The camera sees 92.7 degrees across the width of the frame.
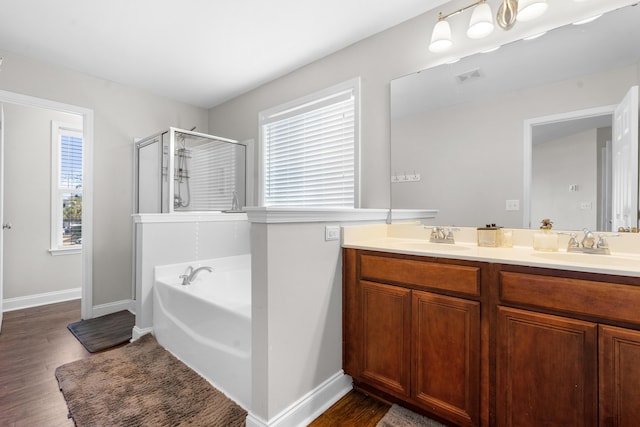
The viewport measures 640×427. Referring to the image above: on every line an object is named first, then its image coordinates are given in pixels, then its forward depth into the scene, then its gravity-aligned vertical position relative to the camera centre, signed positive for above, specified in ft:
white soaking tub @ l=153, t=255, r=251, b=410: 5.35 -2.34
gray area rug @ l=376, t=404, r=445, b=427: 4.98 -3.43
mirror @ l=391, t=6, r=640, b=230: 5.01 +1.73
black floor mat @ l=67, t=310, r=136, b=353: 8.07 -3.47
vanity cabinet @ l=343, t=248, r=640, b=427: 3.51 -1.75
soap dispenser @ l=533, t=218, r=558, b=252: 5.20 -0.40
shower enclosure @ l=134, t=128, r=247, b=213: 9.87 +1.42
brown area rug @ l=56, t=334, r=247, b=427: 5.11 -3.42
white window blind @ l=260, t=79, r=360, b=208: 8.55 +2.01
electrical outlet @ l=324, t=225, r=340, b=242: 5.58 -0.34
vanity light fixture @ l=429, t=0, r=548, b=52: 5.25 +3.62
